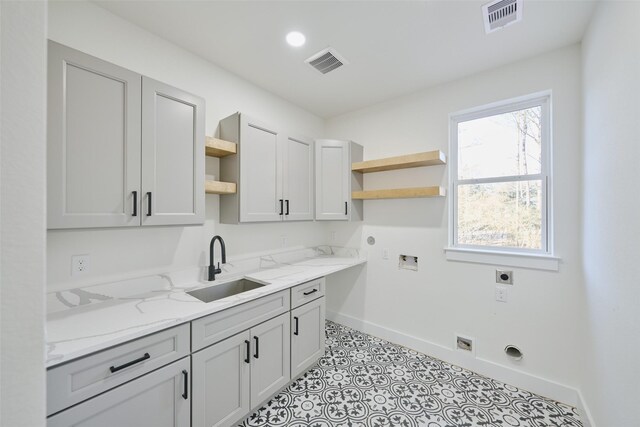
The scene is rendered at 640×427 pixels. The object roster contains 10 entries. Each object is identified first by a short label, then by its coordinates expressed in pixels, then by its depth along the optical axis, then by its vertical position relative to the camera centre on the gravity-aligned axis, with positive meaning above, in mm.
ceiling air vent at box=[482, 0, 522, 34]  1551 +1286
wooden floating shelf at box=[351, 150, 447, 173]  2328 +507
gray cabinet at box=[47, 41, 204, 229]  1235 +368
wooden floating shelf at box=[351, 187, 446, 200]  2347 +200
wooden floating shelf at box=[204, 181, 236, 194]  1898 +194
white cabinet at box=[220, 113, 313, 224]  2062 +351
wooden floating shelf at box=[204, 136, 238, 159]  1906 +507
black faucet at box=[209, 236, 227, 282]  1962 -381
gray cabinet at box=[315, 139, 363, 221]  2779 +369
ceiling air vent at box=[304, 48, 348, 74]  2028 +1286
